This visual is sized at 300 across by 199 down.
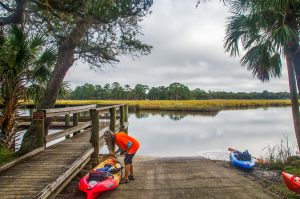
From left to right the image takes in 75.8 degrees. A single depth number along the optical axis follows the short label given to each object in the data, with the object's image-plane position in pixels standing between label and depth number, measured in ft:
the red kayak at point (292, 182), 12.52
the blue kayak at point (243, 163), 17.72
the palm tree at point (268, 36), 17.14
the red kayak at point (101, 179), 12.12
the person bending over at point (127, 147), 14.60
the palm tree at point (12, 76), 13.88
